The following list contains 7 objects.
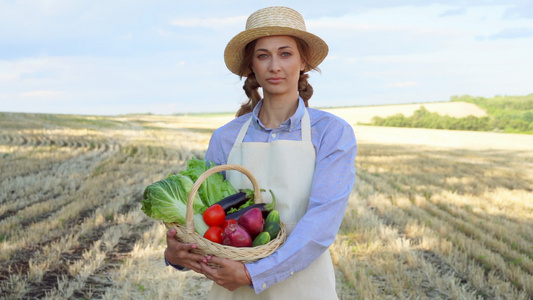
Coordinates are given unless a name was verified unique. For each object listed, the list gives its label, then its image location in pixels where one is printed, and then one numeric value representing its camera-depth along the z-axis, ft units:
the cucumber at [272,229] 7.04
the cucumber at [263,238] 6.82
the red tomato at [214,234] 6.96
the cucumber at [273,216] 7.29
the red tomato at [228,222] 7.28
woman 6.89
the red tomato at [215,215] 7.31
